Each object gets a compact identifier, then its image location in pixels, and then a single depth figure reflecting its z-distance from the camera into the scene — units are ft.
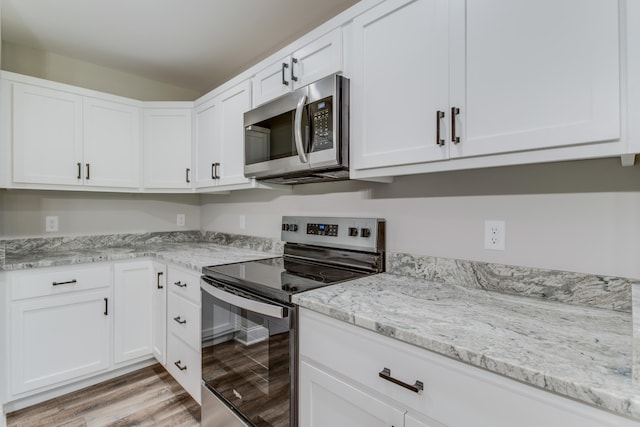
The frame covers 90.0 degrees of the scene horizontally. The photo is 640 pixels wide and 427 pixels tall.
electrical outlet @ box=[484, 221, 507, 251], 4.09
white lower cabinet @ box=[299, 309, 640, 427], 2.18
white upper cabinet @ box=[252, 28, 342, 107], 4.88
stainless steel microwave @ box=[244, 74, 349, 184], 4.68
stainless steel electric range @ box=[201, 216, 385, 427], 4.12
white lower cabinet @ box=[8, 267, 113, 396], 6.23
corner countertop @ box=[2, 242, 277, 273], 6.38
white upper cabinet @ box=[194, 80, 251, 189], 6.91
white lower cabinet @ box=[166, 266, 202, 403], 6.15
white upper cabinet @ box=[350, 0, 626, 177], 2.75
